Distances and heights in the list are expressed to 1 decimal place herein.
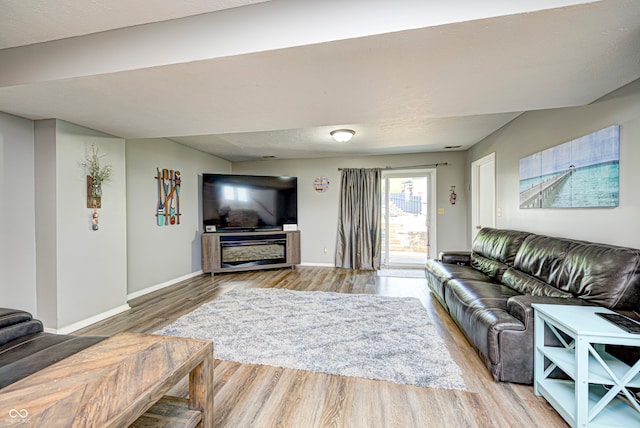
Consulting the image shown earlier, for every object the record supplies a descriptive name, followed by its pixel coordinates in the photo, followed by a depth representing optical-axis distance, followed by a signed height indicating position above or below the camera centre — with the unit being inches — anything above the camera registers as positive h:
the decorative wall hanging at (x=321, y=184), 232.0 +24.2
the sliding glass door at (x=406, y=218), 217.5 -5.6
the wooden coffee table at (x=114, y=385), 34.4 -26.0
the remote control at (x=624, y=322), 53.0 -23.7
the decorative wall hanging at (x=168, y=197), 165.3 +10.2
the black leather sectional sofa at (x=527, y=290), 66.2 -24.4
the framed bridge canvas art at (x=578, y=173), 77.1 +12.8
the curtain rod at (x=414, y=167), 209.3 +36.2
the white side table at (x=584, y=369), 52.4 -34.1
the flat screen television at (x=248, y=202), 200.7 +8.5
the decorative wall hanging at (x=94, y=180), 115.3 +14.4
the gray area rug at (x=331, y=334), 80.0 -46.4
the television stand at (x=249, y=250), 195.5 -29.7
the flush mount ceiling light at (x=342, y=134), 145.0 +42.4
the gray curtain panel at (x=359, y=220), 219.1 -7.0
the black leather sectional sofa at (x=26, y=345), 49.2 -28.8
